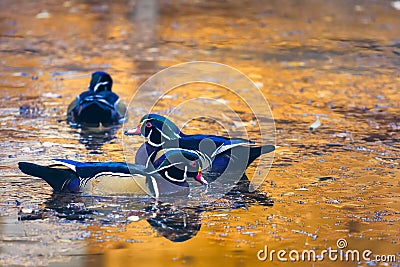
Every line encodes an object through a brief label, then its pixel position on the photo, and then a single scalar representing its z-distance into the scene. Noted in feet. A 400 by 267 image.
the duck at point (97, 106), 69.26
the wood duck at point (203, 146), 53.83
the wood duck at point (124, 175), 50.19
